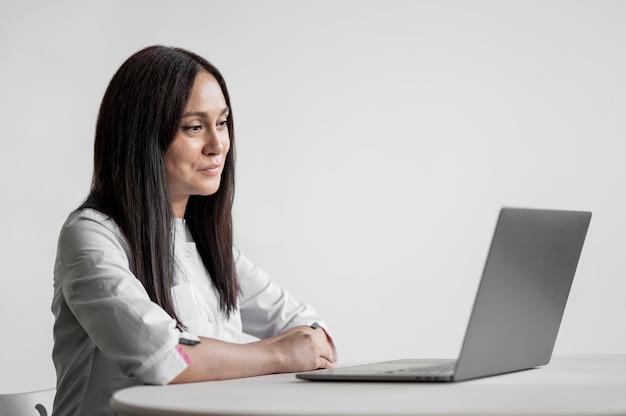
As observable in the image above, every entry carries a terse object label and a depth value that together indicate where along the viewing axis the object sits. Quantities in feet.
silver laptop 5.62
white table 5.04
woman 6.23
